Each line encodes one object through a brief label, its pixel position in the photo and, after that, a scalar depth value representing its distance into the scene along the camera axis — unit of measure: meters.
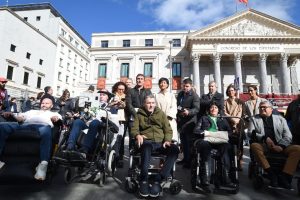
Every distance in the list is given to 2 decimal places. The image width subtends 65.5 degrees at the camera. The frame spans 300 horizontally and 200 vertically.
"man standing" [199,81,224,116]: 5.69
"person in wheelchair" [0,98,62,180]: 3.37
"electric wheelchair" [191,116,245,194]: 3.79
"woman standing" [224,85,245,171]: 5.76
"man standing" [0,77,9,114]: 5.64
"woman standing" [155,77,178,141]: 5.03
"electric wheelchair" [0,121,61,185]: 3.20
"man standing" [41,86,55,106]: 7.47
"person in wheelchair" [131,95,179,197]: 3.52
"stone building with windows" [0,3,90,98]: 30.16
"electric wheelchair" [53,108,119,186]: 3.97
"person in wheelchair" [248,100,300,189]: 3.71
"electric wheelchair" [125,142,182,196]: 3.71
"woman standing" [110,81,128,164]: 5.09
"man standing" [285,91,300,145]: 4.49
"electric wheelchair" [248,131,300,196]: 3.86
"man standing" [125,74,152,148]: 5.23
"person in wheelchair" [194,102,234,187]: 3.80
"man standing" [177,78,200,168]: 5.57
